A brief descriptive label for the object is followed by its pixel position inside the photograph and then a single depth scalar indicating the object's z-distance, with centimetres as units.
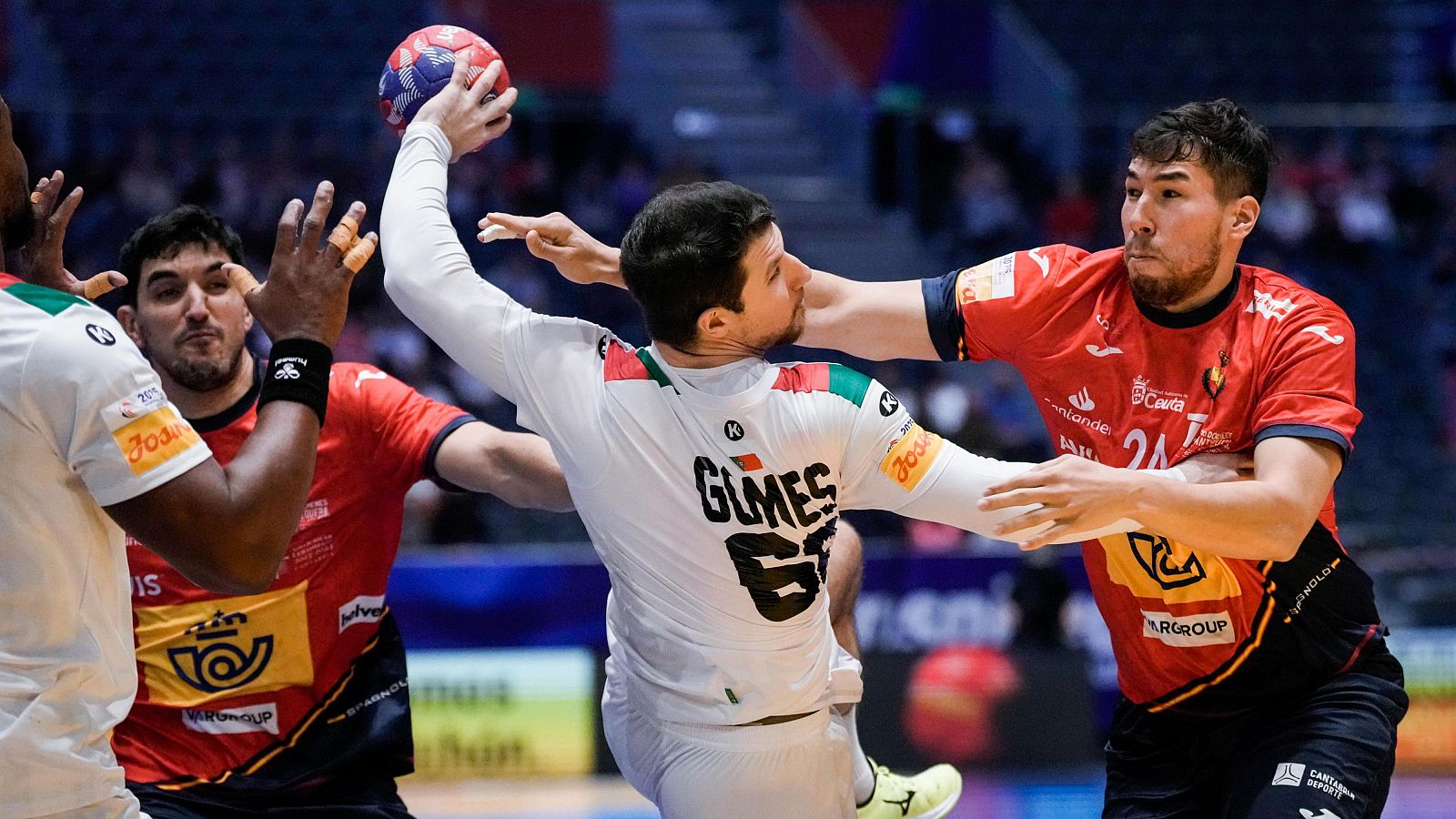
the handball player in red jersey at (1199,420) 779
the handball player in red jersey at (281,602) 864
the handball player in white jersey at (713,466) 669
